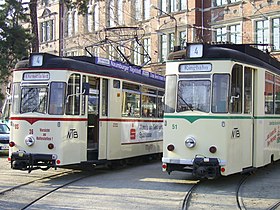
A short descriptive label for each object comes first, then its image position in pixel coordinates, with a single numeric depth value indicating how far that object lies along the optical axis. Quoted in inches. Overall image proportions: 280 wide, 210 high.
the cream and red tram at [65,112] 513.3
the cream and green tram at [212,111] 468.4
